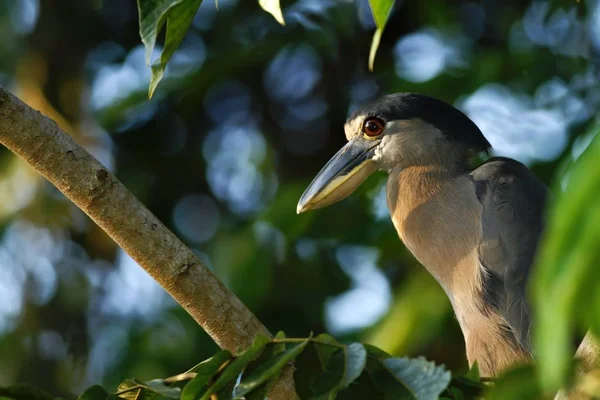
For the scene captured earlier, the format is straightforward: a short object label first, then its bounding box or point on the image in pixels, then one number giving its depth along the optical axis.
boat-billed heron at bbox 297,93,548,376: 7.50
